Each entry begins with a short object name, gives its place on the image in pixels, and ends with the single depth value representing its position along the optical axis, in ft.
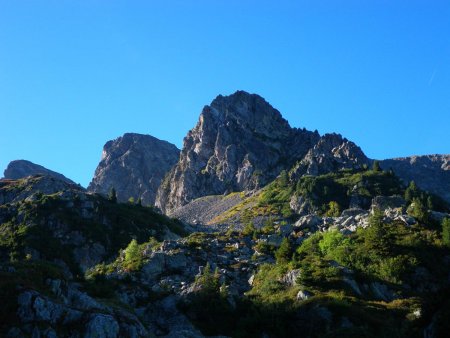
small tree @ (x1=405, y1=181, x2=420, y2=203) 450.30
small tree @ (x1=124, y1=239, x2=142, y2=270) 216.99
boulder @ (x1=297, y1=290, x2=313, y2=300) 164.85
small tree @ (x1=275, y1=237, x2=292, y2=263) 219.41
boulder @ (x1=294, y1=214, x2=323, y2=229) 298.99
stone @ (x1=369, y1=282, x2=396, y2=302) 182.00
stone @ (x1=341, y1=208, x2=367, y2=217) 334.60
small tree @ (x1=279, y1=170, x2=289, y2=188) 644.36
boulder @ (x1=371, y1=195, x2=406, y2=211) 424.05
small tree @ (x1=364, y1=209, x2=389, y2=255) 222.07
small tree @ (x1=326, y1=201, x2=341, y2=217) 430.16
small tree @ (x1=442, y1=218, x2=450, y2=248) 228.63
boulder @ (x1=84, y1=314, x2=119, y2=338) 105.29
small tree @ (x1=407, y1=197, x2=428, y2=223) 267.59
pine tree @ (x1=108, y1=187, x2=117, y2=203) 458.91
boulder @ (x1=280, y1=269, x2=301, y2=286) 186.39
